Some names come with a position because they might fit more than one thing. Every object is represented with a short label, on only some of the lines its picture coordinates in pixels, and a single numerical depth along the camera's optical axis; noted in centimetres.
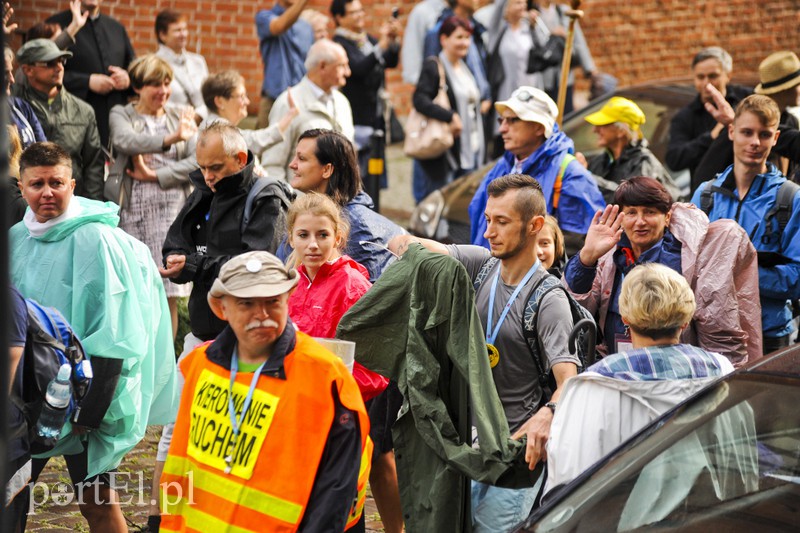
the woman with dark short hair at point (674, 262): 948
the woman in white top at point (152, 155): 1463
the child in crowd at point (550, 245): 1016
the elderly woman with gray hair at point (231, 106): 1458
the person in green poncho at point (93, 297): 927
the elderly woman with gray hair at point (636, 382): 731
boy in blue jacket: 1068
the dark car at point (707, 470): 624
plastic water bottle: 835
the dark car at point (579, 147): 1710
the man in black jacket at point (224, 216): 1065
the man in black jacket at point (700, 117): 1467
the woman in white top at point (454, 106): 1939
